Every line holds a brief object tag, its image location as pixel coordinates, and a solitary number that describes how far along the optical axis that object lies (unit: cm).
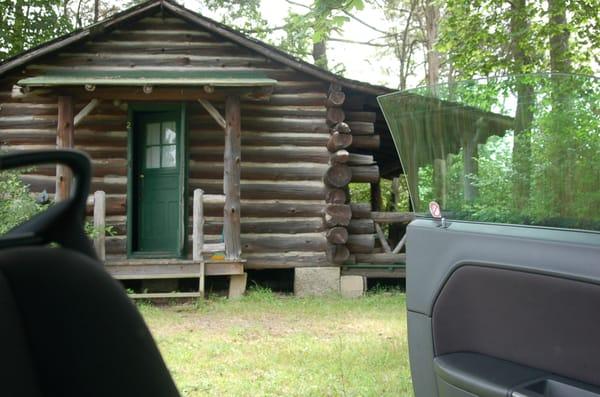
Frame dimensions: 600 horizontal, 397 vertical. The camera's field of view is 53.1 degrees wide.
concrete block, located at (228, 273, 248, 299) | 933
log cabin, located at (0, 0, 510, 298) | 985
